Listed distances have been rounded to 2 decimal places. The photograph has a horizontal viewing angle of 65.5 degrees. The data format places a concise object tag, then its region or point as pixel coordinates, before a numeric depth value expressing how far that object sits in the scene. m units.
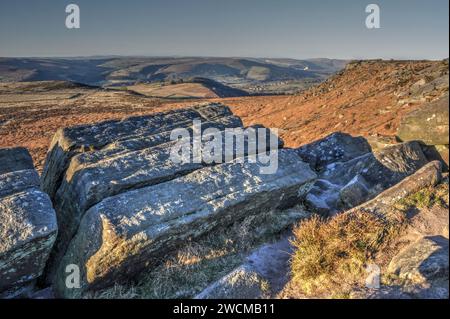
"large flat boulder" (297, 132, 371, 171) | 12.23
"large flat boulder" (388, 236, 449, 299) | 5.08
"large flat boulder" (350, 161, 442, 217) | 7.44
